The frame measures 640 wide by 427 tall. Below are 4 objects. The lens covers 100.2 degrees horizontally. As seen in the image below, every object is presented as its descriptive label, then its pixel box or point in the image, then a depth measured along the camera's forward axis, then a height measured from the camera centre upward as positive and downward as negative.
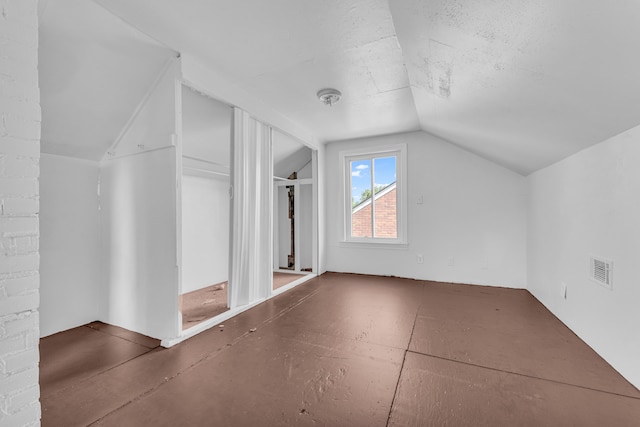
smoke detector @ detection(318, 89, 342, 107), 2.76 +1.27
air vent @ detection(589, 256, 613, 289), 1.77 -0.39
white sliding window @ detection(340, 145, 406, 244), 4.27 +0.35
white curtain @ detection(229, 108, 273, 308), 2.77 +0.06
